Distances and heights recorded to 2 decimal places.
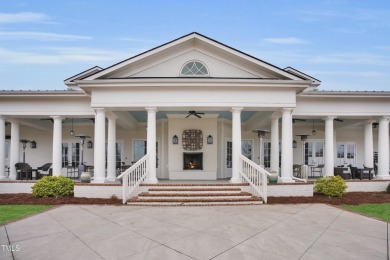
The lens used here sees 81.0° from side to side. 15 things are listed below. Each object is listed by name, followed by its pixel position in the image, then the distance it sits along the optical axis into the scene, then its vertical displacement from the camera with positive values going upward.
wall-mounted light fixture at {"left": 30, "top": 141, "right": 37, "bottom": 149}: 15.54 -0.40
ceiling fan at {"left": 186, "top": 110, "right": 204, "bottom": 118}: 11.32 +1.33
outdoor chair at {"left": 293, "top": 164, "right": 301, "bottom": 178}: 13.60 -1.99
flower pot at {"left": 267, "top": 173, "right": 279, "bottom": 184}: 9.38 -1.64
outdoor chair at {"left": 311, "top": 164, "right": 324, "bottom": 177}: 15.23 -2.18
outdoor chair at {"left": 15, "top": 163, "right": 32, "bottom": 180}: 11.88 -1.75
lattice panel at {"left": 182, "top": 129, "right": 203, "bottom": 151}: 12.98 -0.05
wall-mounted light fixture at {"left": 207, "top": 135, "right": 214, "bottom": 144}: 13.02 -0.05
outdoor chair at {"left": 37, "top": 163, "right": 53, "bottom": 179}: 13.38 -1.72
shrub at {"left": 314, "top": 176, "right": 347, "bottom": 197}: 9.27 -1.93
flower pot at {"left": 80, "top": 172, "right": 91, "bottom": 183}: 9.36 -1.59
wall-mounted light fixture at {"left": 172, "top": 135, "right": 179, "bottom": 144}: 13.07 -0.02
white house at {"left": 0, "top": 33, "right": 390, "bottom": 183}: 9.61 +1.47
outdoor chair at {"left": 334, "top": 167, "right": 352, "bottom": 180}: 12.19 -1.74
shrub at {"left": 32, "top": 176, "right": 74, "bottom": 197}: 9.05 -1.94
